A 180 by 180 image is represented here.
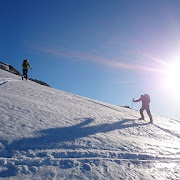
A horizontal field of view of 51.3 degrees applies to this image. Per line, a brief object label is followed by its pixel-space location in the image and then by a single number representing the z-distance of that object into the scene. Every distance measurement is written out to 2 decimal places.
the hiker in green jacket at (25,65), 20.11
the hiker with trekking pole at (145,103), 13.64
